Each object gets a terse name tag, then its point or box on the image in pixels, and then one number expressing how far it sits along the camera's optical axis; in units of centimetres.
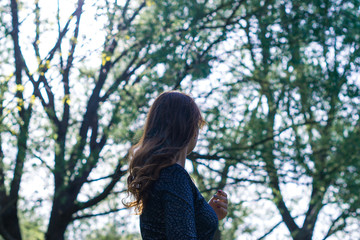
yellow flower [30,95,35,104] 695
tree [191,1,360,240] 834
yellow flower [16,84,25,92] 663
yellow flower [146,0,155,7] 791
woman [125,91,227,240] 204
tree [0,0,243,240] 718
